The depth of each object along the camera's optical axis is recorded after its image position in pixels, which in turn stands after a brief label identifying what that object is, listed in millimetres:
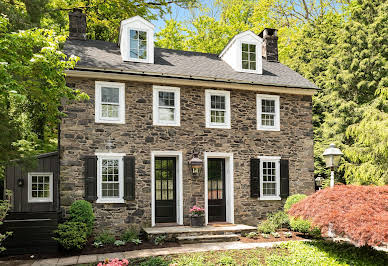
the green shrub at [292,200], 12153
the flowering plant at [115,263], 5423
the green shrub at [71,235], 9297
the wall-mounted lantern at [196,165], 11789
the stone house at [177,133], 11127
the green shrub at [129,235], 10562
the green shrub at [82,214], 9973
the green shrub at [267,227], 11766
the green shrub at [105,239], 10281
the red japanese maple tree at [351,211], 7441
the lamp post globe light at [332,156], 9852
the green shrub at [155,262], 7988
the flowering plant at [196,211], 11492
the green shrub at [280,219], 12520
